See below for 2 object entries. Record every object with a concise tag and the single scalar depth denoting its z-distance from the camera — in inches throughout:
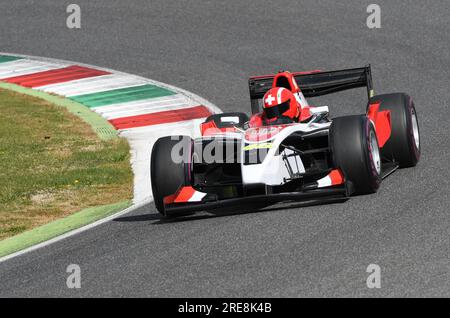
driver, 847.7
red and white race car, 771.4
